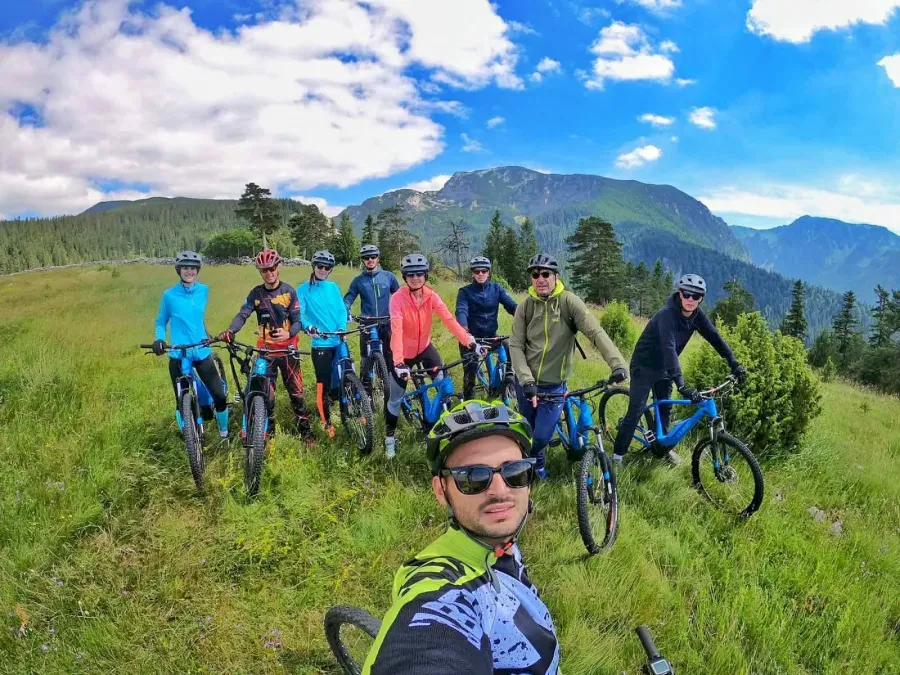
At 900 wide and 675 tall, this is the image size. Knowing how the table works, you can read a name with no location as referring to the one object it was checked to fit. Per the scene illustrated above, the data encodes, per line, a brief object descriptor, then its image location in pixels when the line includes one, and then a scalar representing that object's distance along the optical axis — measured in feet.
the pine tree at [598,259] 187.83
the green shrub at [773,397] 22.58
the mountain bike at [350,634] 9.21
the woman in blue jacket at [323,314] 22.68
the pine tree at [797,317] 190.19
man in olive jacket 16.94
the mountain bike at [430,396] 20.22
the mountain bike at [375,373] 23.34
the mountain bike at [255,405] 16.97
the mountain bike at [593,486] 14.48
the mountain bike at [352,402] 20.17
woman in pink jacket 19.90
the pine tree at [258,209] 202.69
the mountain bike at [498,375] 24.37
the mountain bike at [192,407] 17.19
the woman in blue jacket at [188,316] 19.13
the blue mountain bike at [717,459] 16.79
